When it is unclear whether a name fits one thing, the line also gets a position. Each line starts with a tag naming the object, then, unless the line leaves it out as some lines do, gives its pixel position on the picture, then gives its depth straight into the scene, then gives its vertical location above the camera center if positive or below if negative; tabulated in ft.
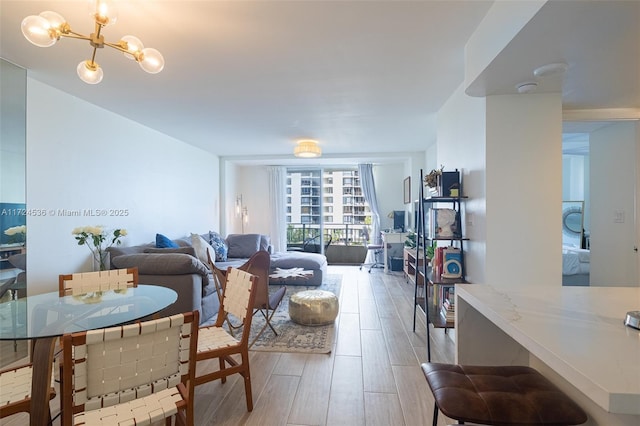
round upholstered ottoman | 10.96 -3.50
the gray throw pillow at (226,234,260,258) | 19.47 -2.06
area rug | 9.23 -4.09
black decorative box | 9.31 +0.89
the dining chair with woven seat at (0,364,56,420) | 4.30 -2.66
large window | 25.61 +0.58
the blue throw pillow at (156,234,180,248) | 13.42 -1.28
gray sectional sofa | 10.24 -2.02
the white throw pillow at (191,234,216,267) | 14.64 -1.68
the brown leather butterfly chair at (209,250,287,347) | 9.79 -2.06
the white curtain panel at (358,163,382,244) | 24.26 +1.82
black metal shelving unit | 8.36 -1.88
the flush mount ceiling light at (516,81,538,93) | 7.03 +2.95
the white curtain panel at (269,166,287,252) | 24.70 +0.65
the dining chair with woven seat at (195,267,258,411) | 6.03 -2.67
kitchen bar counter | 2.23 -1.19
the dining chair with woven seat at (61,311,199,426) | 3.46 -1.96
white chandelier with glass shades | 4.62 +2.90
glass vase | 10.94 -1.77
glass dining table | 4.44 -1.82
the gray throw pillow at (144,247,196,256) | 11.56 -1.42
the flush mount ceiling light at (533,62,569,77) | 6.29 +3.01
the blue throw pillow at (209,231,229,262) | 17.64 -1.97
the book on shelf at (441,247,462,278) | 8.87 -1.50
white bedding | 14.25 -2.40
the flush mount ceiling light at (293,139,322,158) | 16.67 +3.55
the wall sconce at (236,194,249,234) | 24.81 +0.08
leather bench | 3.28 -2.15
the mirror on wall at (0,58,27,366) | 8.19 +0.63
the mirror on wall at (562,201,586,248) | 17.58 -0.55
